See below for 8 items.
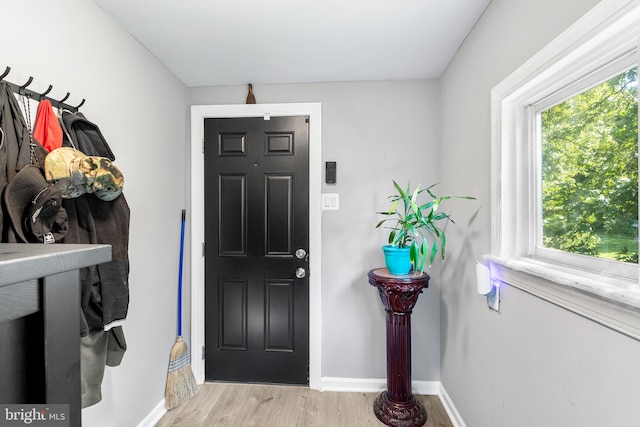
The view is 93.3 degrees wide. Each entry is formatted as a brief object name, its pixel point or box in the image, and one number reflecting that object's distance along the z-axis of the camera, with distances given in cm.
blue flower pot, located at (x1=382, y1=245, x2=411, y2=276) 188
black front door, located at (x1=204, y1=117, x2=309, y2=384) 235
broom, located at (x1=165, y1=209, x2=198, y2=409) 208
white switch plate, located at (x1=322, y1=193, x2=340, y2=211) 233
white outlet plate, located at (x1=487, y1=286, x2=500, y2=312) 142
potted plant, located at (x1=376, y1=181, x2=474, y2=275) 176
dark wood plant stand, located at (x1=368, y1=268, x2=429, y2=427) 188
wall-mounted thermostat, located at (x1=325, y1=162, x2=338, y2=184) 231
